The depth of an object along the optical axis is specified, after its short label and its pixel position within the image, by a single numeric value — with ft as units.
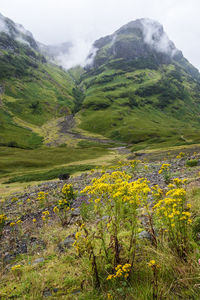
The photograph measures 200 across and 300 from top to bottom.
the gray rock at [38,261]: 18.98
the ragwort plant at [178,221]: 12.20
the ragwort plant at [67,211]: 30.99
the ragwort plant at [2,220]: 25.28
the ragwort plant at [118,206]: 12.85
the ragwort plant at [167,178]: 41.02
